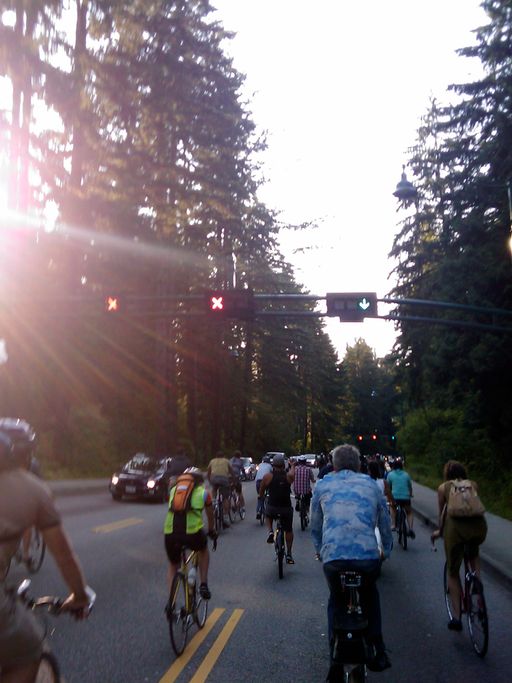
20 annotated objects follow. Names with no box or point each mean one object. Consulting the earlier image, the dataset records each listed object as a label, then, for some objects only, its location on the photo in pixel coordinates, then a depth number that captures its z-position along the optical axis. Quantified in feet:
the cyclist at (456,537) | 25.96
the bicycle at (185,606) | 23.25
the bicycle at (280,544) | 38.42
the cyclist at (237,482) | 66.94
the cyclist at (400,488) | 52.37
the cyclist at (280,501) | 41.14
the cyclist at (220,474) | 59.88
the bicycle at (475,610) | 24.16
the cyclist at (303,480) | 59.21
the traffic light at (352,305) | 62.85
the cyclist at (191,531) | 25.79
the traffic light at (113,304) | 66.49
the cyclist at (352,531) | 18.16
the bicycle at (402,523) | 52.48
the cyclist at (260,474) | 63.82
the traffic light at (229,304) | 63.98
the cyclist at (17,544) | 10.81
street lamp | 75.61
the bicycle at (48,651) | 11.76
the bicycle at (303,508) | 61.15
